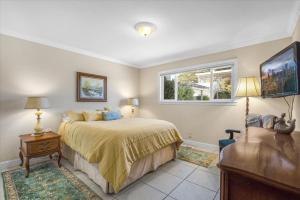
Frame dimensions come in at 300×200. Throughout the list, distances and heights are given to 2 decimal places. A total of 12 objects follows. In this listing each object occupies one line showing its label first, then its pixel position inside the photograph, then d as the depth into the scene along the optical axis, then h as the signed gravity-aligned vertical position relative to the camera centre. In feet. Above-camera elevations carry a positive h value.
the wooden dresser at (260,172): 1.97 -1.05
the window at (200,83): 11.32 +1.57
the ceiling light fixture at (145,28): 7.70 +3.99
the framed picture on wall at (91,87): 11.80 +1.15
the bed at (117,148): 6.11 -2.34
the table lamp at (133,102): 14.94 -0.12
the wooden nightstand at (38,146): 7.63 -2.48
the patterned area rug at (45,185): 6.06 -3.92
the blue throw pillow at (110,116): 11.25 -1.17
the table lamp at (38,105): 8.32 -0.24
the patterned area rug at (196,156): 9.27 -3.86
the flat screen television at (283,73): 4.70 +1.08
